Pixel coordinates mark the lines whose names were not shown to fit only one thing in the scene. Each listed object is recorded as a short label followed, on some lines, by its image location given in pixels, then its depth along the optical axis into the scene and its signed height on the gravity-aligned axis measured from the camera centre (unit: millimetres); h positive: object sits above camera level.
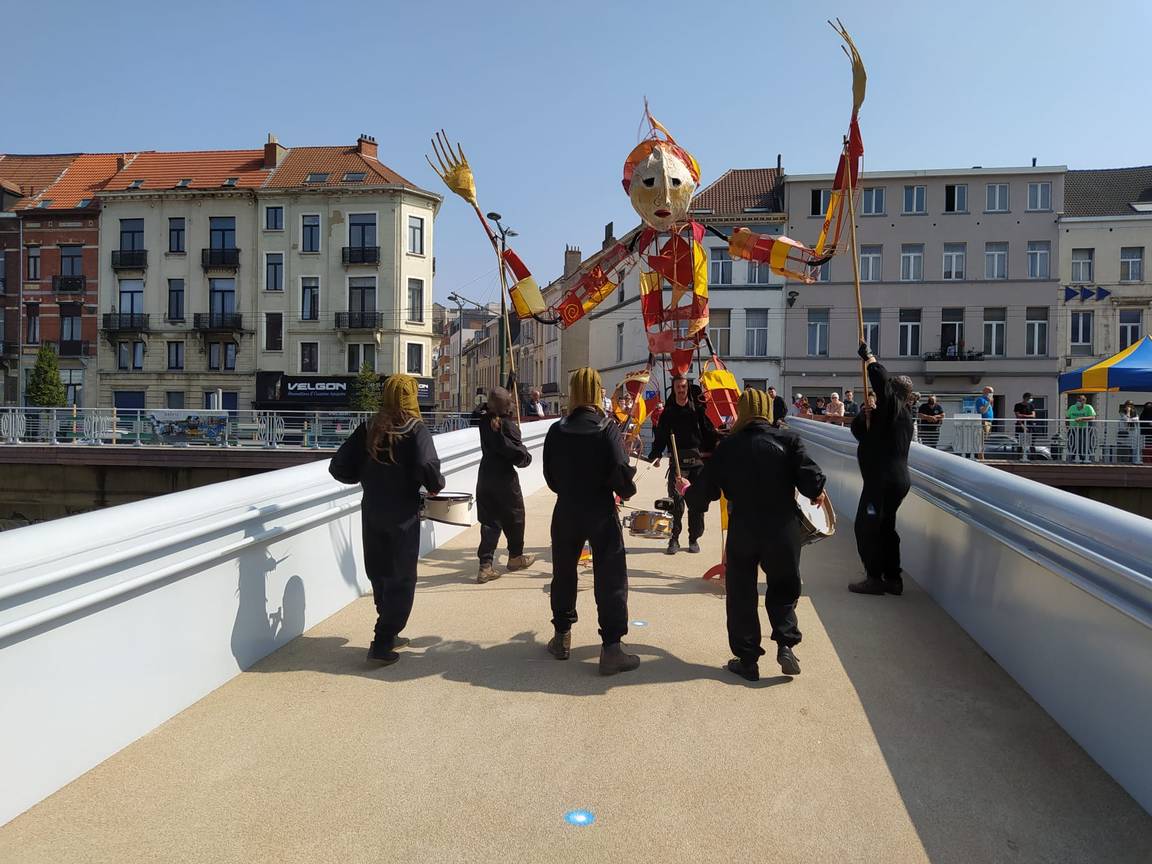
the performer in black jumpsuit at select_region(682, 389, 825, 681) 4336 -643
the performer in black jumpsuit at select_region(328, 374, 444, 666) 4449 -485
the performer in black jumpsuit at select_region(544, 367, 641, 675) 4500 -578
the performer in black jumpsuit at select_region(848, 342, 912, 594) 5859 -453
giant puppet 6641 +1299
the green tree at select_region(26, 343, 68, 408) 33281 +983
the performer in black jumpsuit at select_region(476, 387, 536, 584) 6414 -563
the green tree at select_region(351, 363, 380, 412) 34750 +793
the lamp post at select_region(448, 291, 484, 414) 36578 +5686
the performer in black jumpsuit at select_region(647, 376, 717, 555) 7141 -192
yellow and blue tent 15656 +745
